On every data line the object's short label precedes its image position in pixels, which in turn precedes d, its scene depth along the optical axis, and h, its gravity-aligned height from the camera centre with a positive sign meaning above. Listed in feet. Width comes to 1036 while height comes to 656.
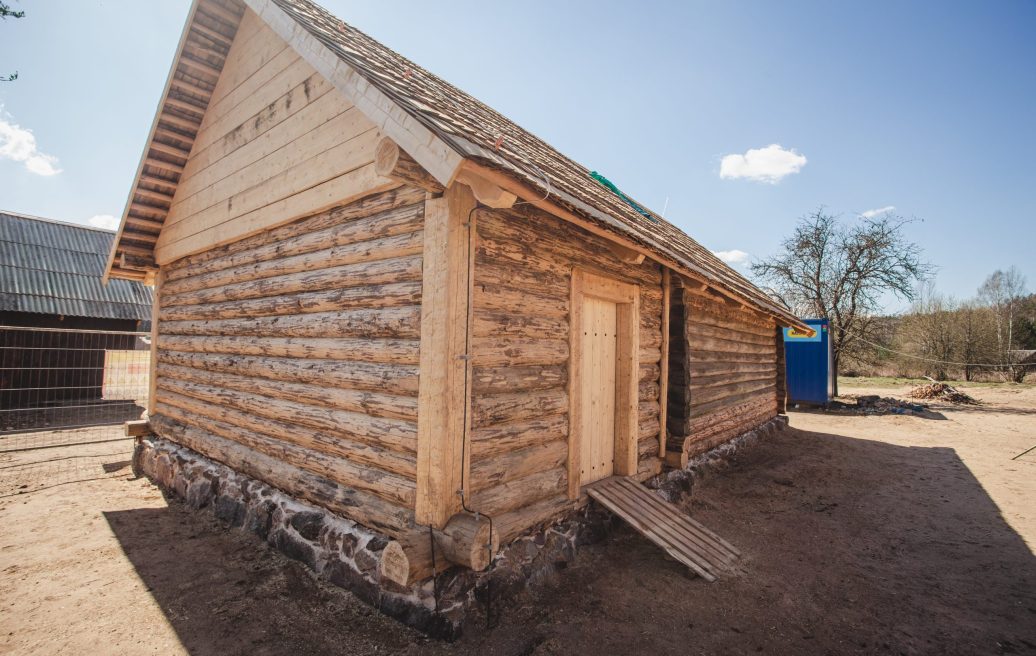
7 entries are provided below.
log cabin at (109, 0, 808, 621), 10.61 +1.25
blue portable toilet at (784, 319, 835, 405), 51.55 -2.25
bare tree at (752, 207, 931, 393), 68.13 +10.45
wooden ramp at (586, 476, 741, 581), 14.25 -5.98
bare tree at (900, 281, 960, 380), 80.45 +1.64
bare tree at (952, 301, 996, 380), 78.48 +1.32
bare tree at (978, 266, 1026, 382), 74.54 +7.28
